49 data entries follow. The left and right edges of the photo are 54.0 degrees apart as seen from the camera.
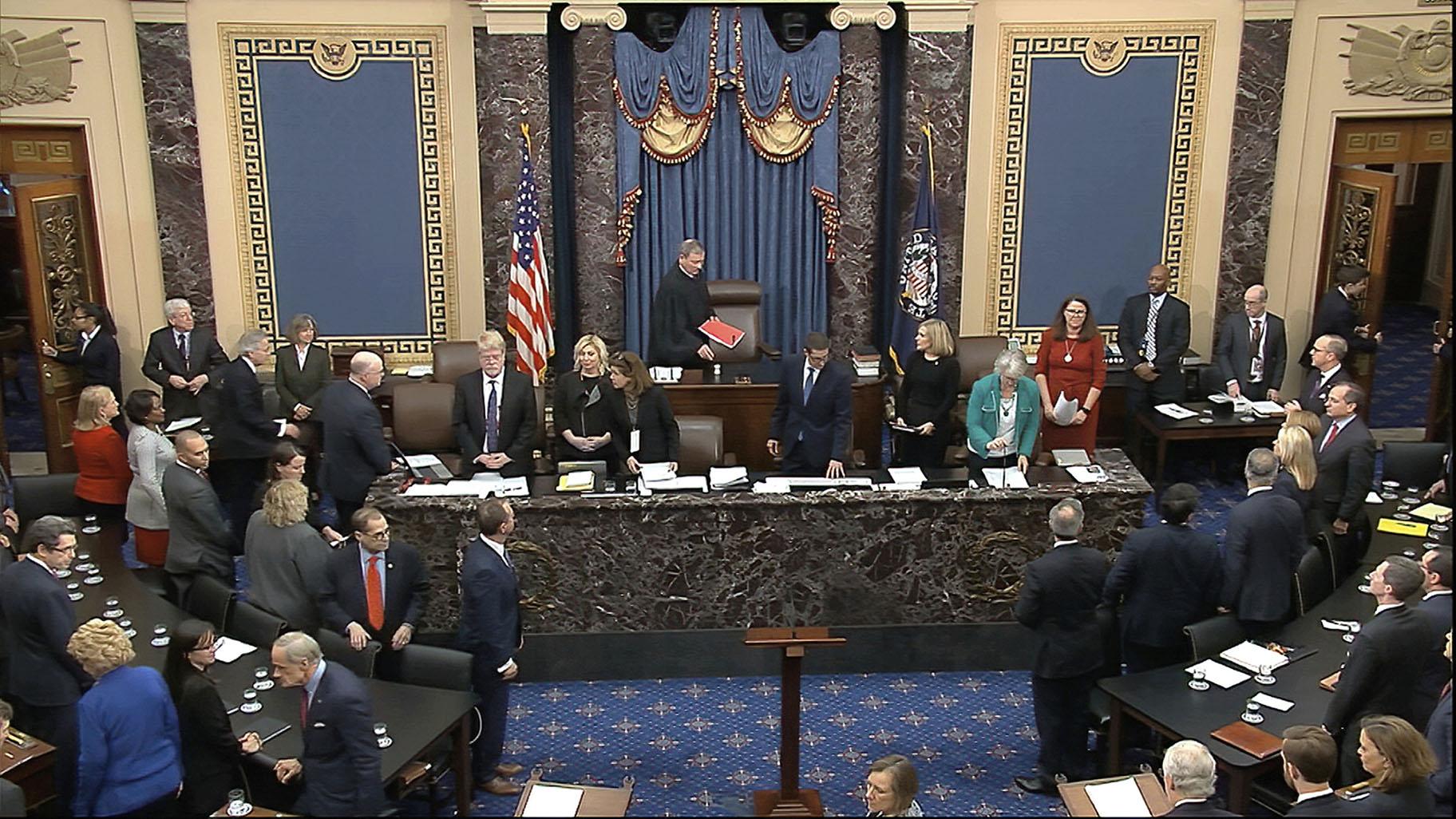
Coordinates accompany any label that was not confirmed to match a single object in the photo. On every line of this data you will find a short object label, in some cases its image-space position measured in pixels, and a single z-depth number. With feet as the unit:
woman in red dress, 31.50
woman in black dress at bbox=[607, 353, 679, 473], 27.63
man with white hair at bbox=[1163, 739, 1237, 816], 17.04
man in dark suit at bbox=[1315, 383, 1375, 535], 26.25
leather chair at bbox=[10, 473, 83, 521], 27.91
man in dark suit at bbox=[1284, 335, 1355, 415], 29.91
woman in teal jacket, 28.07
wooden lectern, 19.24
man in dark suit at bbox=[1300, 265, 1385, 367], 36.42
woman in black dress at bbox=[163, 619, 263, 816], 18.75
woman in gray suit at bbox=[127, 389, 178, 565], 26.32
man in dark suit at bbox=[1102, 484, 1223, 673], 22.41
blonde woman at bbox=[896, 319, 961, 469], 30.12
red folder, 33.50
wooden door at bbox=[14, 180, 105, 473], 33.81
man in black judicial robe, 33.86
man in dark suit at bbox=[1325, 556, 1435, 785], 19.67
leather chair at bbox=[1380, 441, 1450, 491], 29.76
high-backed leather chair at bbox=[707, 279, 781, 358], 35.58
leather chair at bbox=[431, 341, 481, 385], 34.50
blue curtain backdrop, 35.73
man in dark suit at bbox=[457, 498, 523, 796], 21.52
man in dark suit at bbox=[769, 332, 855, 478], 28.58
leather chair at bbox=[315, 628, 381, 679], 21.90
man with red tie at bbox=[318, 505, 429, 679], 22.33
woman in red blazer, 26.91
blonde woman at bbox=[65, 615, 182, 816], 18.12
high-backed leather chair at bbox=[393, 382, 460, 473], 31.60
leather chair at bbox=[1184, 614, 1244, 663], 22.40
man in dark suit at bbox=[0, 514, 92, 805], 20.72
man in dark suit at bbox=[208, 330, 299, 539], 29.78
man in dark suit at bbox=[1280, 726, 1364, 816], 17.57
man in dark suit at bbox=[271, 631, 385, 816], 18.31
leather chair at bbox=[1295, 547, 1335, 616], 24.22
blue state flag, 36.01
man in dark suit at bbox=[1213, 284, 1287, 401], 34.76
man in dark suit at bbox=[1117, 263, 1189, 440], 34.86
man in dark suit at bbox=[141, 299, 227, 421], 32.78
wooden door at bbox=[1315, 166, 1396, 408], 36.76
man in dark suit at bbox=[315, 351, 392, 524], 26.43
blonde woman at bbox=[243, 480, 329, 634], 22.74
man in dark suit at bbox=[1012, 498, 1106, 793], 21.59
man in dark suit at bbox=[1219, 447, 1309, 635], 23.03
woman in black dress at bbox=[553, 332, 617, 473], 27.71
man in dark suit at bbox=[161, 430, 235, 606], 24.41
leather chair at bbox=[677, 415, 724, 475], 28.96
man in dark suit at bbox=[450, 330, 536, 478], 27.91
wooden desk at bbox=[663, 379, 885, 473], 32.96
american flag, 34.09
